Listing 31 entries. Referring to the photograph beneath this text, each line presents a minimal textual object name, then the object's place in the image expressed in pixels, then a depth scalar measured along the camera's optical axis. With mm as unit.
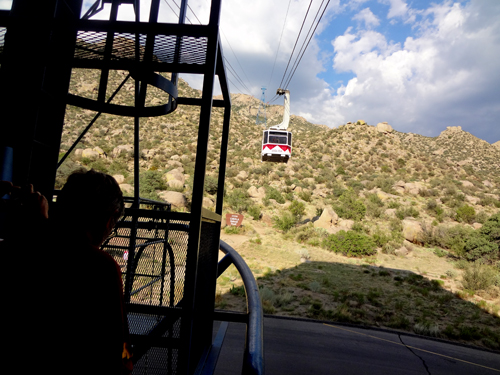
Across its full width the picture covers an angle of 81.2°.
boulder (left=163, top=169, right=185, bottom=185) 25045
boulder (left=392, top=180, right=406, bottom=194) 31206
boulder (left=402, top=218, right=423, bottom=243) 19722
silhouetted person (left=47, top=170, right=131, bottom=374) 801
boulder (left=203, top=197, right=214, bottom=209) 20878
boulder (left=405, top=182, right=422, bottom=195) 30734
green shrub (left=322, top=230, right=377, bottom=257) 16672
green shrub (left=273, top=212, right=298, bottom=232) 19766
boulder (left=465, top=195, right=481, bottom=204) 28736
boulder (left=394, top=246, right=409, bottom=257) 17403
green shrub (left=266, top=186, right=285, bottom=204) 26191
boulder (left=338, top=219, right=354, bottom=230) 20883
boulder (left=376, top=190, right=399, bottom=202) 28556
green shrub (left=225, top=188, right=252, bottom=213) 22844
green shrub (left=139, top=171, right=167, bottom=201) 20422
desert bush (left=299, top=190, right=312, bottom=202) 28225
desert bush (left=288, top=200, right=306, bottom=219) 22500
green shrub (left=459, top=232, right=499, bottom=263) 15828
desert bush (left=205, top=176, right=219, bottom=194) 25761
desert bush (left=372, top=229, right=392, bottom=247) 18141
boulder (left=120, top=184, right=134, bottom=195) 19025
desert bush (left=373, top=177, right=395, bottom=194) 30891
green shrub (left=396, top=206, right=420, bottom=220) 23748
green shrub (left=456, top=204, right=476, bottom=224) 23672
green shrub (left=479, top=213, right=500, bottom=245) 16594
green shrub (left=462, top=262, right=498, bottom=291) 12375
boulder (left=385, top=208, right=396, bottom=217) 24117
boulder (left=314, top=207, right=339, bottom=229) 20859
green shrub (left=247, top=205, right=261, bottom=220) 21586
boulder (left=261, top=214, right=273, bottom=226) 21383
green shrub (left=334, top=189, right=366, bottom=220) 23703
